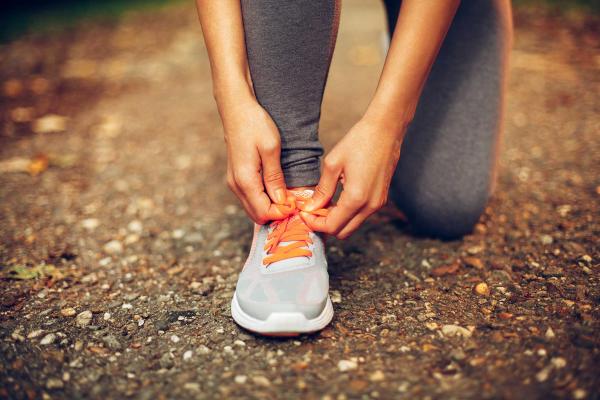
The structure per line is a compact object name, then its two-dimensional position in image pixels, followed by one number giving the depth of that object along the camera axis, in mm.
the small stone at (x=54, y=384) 1045
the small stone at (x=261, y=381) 1026
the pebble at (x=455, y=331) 1146
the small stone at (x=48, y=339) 1183
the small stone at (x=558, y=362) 1016
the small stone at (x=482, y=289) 1308
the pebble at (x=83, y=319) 1261
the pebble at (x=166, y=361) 1101
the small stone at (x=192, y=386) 1020
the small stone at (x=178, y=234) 1736
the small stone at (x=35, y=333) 1210
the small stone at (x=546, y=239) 1534
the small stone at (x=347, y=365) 1060
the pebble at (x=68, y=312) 1305
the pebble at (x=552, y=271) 1361
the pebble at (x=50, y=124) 2706
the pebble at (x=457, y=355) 1072
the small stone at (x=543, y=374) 987
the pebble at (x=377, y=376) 1026
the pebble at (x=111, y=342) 1171
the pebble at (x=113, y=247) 1650
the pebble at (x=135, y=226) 1787
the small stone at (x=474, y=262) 1438
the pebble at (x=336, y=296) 1303
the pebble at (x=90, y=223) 1810
